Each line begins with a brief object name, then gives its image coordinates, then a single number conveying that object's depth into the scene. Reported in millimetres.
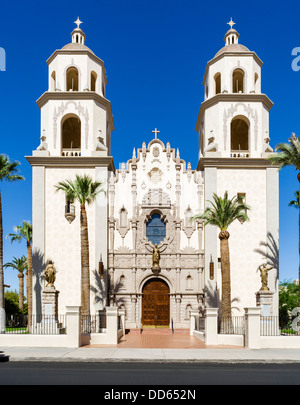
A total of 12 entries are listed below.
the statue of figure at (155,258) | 37875
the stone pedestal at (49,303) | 30312
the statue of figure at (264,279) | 31984
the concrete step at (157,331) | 34969
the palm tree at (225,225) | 31922
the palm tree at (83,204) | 32344
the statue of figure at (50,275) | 30625
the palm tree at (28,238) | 39175
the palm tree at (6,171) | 34781
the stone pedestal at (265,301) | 31422
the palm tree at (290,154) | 32375
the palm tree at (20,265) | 63434
